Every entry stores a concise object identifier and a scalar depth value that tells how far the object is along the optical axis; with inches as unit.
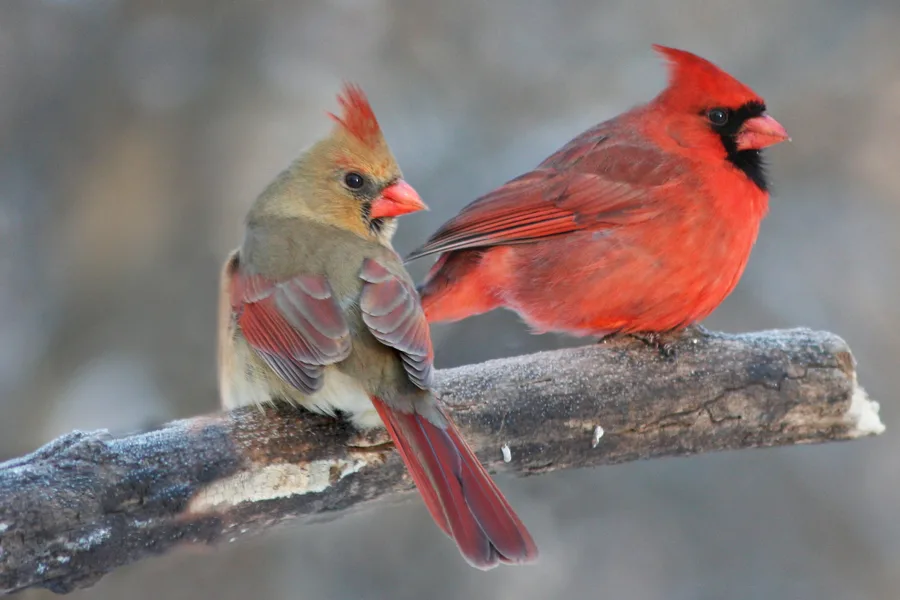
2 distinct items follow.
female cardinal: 186.1
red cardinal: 190.3
